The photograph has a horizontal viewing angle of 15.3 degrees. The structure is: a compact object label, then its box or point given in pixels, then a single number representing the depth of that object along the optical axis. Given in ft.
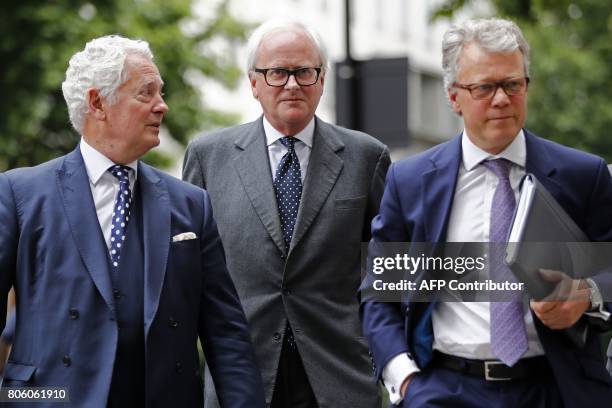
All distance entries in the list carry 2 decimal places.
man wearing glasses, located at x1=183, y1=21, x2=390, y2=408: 34.41
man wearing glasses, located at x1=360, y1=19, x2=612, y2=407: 26.46
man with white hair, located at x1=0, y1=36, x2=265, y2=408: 28.26
